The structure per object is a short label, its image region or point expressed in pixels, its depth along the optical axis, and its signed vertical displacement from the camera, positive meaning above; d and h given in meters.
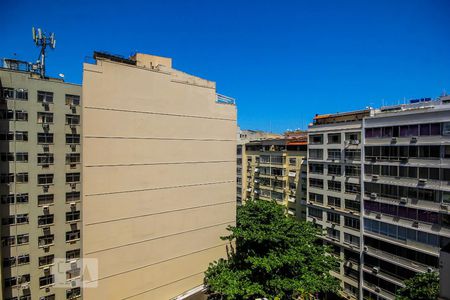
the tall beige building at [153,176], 17.12 -2.18
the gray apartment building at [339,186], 28.80 -4.73
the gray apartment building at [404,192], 21.56 -4.14
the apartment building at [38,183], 17.42 -2.53
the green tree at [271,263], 17.73 -9.35
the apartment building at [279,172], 38.44 -3.94
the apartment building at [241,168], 49.91 -3.88
